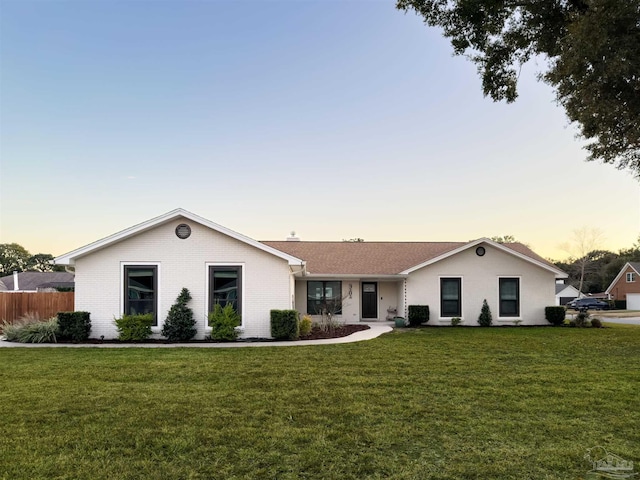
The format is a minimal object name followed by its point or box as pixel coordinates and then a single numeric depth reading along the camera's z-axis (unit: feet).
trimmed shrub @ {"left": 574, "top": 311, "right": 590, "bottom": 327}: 66.03
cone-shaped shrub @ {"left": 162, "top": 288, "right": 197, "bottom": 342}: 45.96
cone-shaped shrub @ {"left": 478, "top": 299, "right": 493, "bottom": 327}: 64.41
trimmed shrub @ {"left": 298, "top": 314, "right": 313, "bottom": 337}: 50.47
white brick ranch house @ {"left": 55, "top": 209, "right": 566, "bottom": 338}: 47.39
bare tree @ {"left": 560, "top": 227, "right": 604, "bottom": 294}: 184.55
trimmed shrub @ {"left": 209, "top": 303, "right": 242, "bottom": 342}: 45.96
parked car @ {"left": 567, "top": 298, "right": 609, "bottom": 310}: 146.61
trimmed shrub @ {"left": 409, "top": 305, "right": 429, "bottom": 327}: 64.18
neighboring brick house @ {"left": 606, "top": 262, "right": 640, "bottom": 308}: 162.71
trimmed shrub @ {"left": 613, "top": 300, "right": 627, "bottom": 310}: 164.55
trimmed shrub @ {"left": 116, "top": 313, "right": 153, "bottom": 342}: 45.62
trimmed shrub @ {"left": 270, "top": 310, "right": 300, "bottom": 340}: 46.11
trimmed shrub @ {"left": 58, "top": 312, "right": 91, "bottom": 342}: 45.62
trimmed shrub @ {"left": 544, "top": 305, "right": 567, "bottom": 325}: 65.46
